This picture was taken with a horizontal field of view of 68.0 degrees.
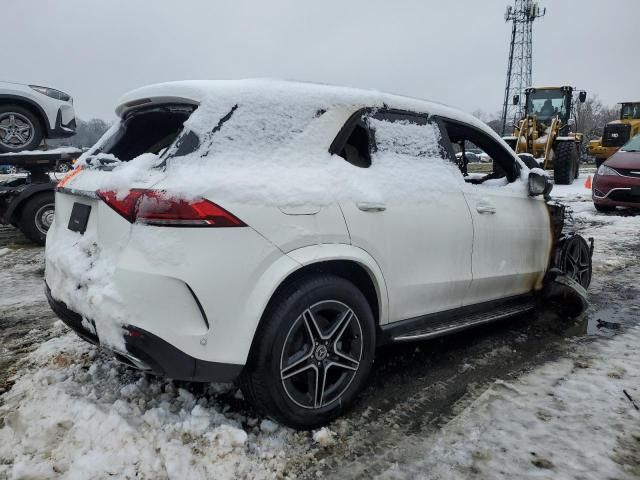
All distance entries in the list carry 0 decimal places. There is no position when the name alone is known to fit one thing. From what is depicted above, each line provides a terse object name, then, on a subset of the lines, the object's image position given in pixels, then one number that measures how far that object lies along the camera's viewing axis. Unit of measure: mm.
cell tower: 42062
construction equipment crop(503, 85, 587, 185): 14422
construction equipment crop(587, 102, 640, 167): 19062
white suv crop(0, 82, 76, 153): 7355
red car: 9055
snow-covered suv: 2039
